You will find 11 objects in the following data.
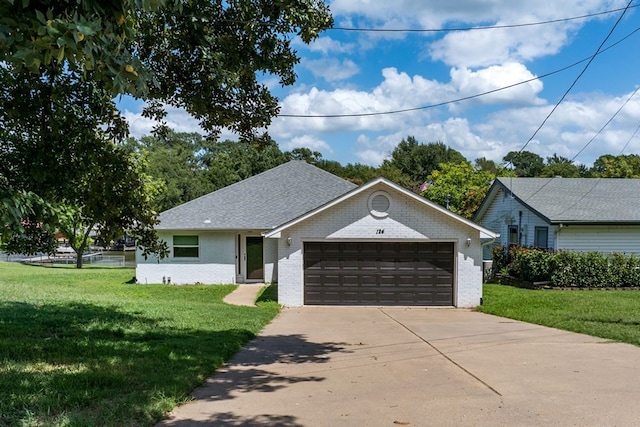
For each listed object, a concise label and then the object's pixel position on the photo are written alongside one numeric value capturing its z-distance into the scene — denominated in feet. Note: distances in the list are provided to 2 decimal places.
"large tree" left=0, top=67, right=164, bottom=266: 24.11
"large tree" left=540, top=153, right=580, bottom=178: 236.43
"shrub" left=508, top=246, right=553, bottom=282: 64.37
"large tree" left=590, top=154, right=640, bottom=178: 152.97
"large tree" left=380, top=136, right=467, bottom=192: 206.08
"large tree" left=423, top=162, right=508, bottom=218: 135.64
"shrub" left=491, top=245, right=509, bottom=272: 78.59
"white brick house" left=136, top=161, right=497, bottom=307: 56.65
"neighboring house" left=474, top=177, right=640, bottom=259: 71.16
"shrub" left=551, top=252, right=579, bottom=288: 63.21
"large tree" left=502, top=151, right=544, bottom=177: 278.26
